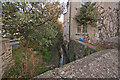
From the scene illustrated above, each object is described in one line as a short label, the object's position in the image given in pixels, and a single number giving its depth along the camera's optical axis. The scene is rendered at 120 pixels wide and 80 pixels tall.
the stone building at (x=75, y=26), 6.24
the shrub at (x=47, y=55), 5.62
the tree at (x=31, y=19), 2.00
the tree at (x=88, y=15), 5.33
